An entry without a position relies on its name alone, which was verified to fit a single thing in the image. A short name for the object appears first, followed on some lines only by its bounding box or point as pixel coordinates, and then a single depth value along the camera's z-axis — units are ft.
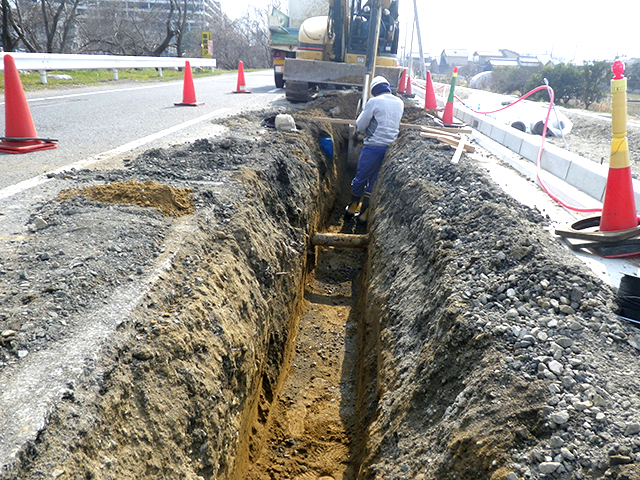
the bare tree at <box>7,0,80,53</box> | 65.36
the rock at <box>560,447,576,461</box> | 5.96
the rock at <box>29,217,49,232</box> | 10.49
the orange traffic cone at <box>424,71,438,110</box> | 41.60
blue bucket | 26.97
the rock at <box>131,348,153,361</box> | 7.29
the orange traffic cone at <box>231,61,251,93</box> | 44.22
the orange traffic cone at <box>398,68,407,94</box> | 48.06
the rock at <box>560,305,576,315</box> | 8.44
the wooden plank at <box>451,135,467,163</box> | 19.79
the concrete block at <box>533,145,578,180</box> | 20.18
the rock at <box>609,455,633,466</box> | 5.61
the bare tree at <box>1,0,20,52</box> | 57.11
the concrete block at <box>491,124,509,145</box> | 28.78
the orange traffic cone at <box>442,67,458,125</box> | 32.78
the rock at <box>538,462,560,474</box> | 5.96
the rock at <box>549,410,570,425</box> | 6.37
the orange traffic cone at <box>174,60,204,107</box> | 33.09
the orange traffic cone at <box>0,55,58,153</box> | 18.30
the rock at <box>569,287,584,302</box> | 8.70
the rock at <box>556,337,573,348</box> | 7.62
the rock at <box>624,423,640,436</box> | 5.95
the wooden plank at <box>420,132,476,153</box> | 23.47
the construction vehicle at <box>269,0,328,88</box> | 48.57
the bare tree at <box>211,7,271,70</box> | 143.33
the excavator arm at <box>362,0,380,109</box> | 27.81
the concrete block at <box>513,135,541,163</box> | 23.97
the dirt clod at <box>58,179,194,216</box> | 11.95
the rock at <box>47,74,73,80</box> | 44.47
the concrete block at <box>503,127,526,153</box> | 26.21
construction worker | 22.68
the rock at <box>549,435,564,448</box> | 6.16
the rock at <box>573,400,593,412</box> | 6.45
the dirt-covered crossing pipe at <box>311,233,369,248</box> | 19.39
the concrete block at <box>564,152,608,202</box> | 17.52
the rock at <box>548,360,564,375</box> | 7.12
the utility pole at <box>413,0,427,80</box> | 63.00
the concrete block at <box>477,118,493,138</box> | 31.55
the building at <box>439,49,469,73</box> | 215.10
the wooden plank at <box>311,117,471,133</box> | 26.86
